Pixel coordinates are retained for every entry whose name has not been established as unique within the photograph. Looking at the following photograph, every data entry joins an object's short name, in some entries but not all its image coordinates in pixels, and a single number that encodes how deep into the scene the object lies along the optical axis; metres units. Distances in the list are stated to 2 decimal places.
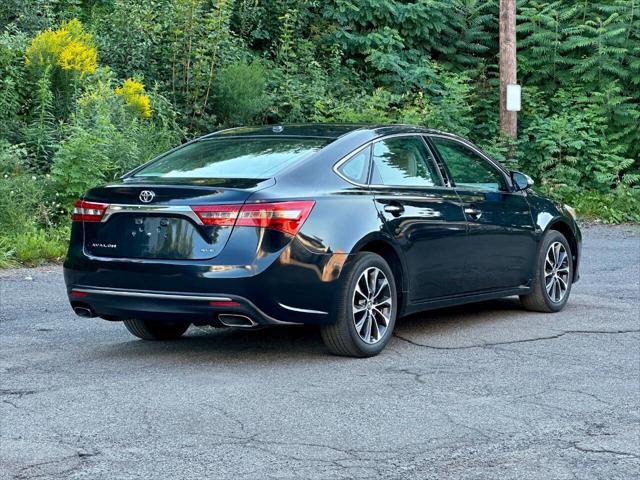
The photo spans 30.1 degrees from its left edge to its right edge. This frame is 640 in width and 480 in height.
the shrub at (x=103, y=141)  13.83
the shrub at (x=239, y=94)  18.25
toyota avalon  7.16
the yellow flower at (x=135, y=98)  16.05
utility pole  20.16
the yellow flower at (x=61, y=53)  15.95
